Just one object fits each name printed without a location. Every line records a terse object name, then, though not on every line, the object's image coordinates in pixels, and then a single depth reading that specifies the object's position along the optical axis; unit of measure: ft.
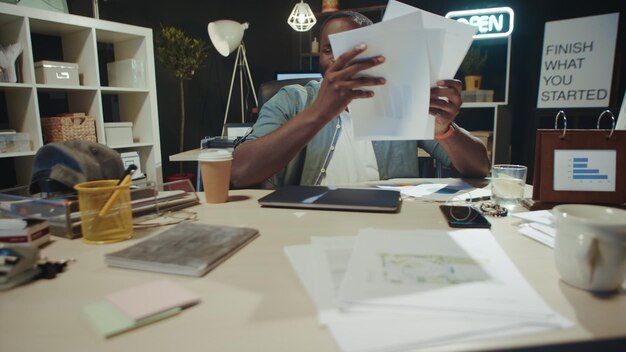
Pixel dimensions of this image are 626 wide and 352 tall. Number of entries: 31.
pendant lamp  12.10
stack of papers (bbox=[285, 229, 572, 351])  1.34
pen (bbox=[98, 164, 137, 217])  2.30
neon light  10.96
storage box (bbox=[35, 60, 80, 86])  7.33
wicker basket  7.47
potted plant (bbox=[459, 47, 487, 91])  11.35
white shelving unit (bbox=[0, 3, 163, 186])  6.98
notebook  1.88
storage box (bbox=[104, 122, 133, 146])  8.46
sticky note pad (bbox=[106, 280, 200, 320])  1.47
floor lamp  10.29
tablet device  2.96
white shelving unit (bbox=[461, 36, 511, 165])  11.16
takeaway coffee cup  3.21
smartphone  2.55
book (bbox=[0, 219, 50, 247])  2.15
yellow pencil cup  2.31
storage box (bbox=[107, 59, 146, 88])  8.95
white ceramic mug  1.58
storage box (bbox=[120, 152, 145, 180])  8.80
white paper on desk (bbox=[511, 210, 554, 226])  2.51
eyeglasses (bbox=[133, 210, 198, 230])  2.68
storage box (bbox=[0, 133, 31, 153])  6.69
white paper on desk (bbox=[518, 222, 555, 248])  2.25
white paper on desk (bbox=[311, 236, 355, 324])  1.54
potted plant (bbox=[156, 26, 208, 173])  9.87
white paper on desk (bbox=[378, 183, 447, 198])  3.58
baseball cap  2.85
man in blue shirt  3.50
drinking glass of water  3.17
